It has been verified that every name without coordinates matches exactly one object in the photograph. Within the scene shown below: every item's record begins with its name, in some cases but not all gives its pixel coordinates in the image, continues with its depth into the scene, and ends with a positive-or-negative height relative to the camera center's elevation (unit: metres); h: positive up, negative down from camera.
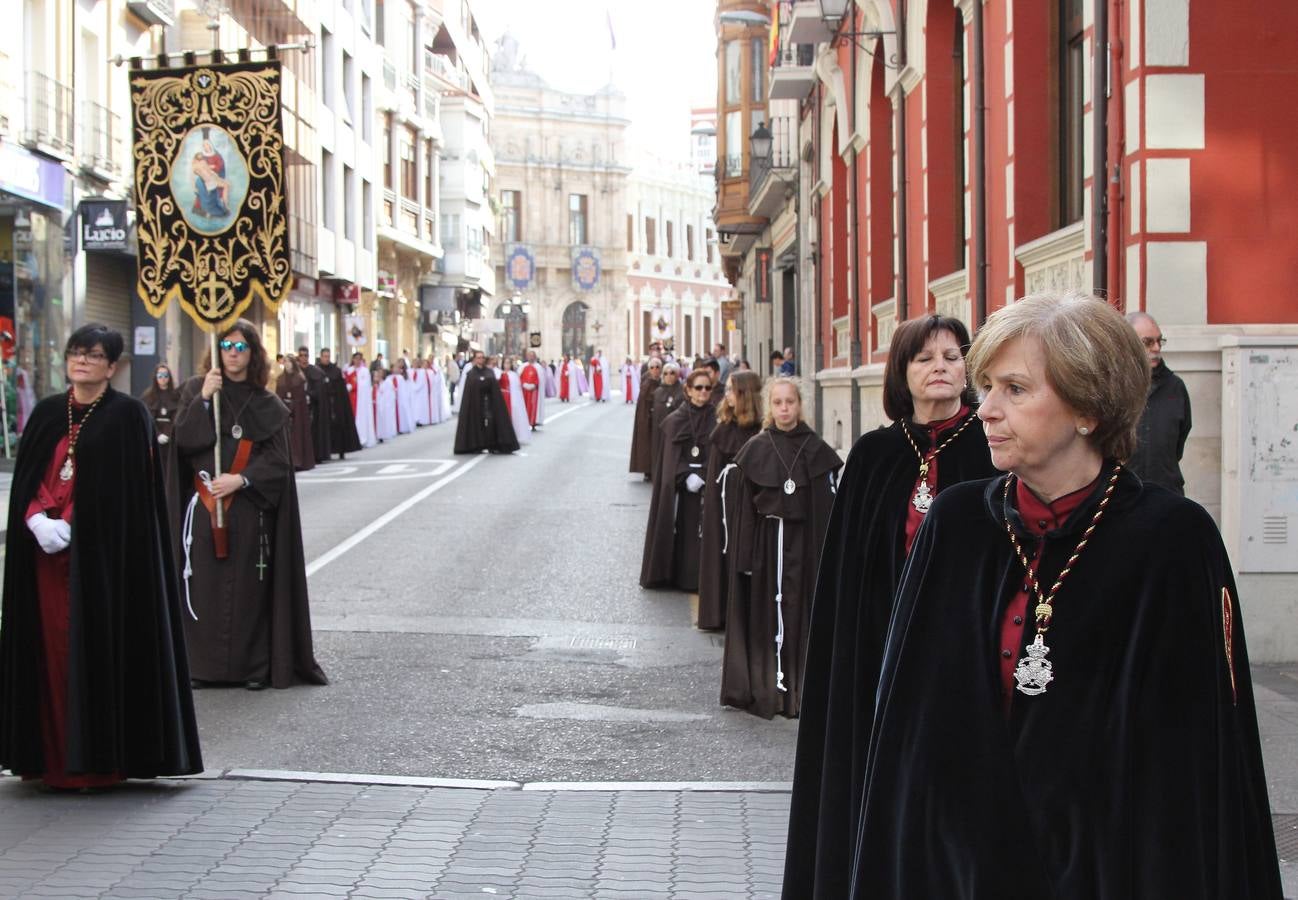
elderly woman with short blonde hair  2.82 -0.44
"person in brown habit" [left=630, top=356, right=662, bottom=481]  23.55 -0.26
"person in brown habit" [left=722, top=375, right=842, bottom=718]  8.52 -0.66
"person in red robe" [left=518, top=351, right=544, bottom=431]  35.38 +0.67
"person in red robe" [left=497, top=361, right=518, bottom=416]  29.62 +0.64
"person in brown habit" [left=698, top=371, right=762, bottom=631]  9.74 -0.35
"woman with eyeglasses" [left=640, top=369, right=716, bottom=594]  13.05 -0.59
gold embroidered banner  12.13 +1.59
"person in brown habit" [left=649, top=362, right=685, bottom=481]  18.28 +0.24
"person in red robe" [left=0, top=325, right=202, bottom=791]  6.79 -0.72
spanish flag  29.52 +6.54
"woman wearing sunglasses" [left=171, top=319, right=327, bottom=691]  9.14 -0.62
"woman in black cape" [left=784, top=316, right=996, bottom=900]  3.69 -0.37
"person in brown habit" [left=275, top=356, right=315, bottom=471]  24.68 +0.04
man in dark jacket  8.62 -0.07
